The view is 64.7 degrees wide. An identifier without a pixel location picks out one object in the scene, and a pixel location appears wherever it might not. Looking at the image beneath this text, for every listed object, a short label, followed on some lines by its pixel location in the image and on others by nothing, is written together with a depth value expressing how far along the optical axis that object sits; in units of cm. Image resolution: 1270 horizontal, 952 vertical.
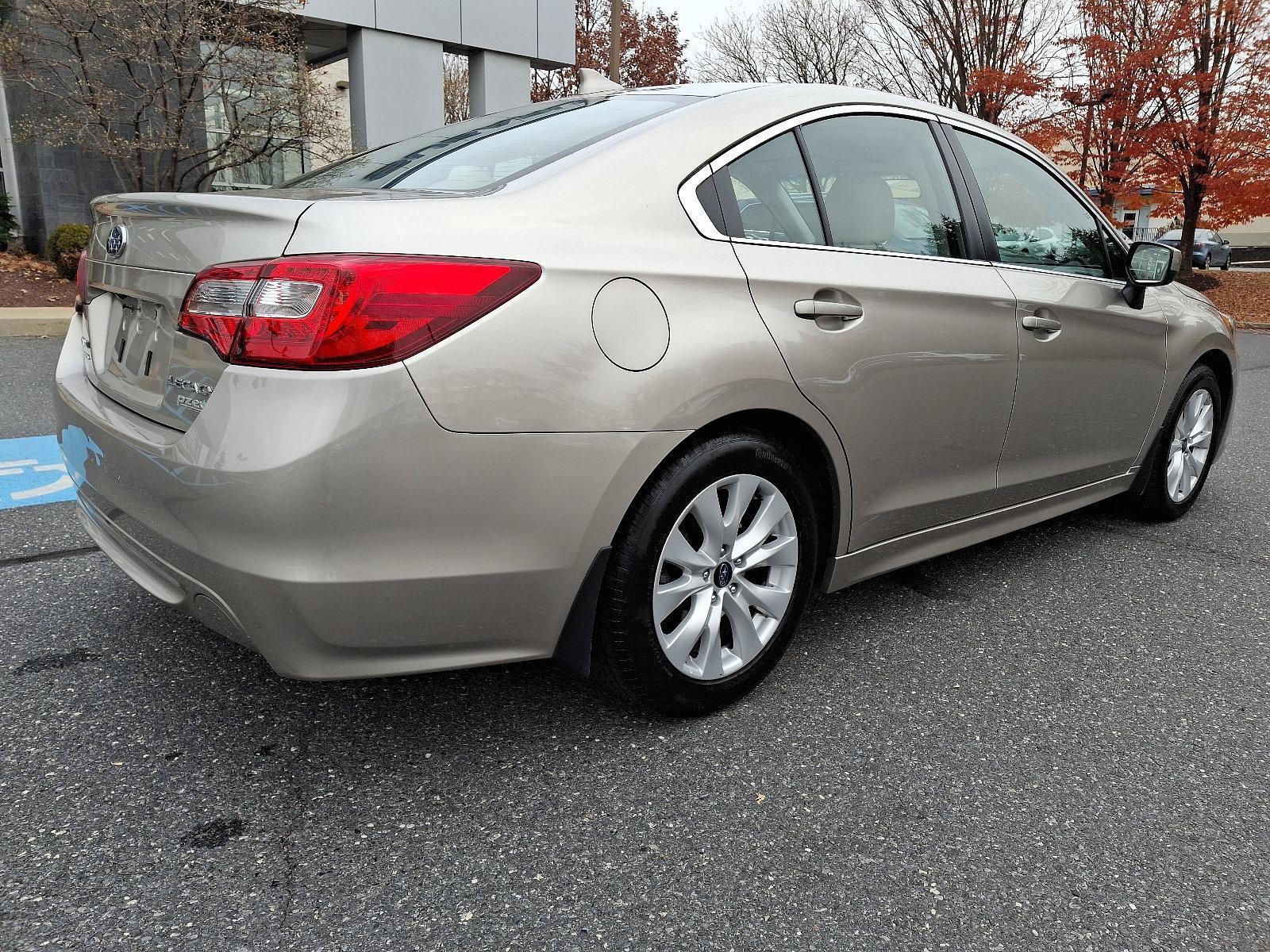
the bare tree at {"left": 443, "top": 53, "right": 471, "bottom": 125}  2812
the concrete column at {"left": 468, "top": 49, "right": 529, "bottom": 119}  1762
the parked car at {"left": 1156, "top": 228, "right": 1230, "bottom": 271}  3419
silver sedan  189
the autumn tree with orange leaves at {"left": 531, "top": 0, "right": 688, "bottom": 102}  3156
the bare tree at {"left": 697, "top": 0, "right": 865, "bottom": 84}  3061
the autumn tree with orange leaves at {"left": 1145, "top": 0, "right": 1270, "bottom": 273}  1736
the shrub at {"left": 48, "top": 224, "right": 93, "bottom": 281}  1245
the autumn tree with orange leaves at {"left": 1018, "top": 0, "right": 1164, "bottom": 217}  1820
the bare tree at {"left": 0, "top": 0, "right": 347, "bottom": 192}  1173
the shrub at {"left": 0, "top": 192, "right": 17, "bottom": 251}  1422
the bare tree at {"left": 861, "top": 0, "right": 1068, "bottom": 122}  2009
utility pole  1856
